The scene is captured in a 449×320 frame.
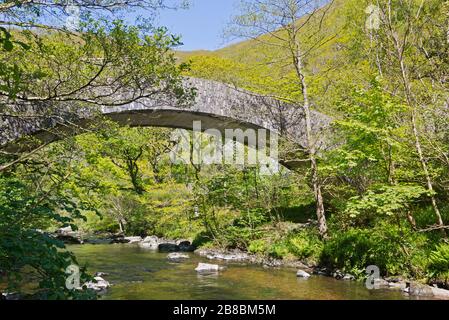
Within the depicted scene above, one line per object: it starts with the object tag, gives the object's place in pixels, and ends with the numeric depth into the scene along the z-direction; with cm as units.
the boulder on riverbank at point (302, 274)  950
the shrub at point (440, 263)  764
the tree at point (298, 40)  1150
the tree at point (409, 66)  794
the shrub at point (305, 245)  1092
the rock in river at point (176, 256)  1316
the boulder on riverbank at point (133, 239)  1918
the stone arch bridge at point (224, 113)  1158
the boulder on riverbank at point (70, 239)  1848
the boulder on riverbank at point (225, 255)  1268
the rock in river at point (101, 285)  832
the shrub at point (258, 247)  1247
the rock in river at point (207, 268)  1086
